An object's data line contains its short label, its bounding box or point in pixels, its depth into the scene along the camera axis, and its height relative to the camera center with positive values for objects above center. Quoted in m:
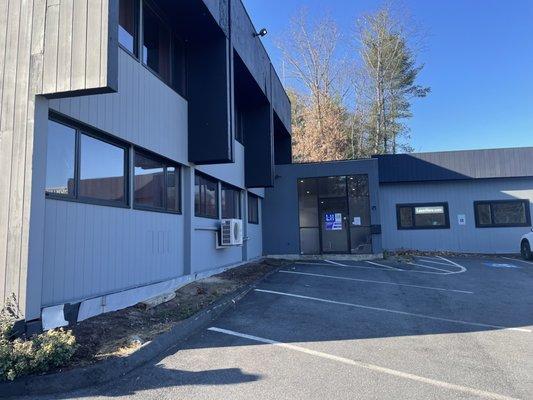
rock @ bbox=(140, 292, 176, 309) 7.52 -1.13
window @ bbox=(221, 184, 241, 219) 14.04 +1.12
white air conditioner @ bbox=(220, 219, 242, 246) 12.52 +0.08
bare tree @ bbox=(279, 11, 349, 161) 32.53 +8.86
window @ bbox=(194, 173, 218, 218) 11.34 +1.07
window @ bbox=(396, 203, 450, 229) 22.02 +0.75
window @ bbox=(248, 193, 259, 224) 17.71 +1.07
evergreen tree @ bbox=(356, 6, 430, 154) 33.25 +11.61
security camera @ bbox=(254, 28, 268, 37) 14.58 +6.69
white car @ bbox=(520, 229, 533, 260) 18.70 -0.76
